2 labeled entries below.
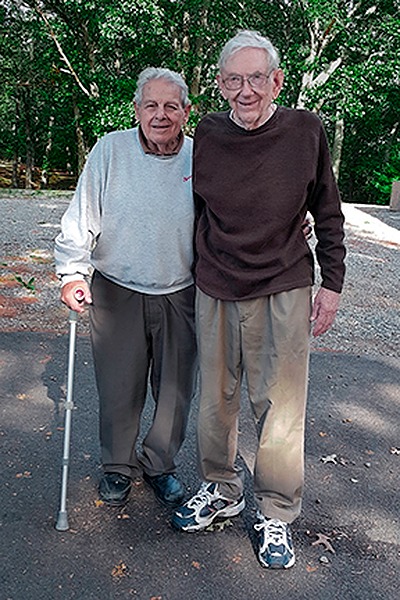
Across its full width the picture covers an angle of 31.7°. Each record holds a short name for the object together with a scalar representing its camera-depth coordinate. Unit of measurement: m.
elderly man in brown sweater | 2.51
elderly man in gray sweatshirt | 2.77
